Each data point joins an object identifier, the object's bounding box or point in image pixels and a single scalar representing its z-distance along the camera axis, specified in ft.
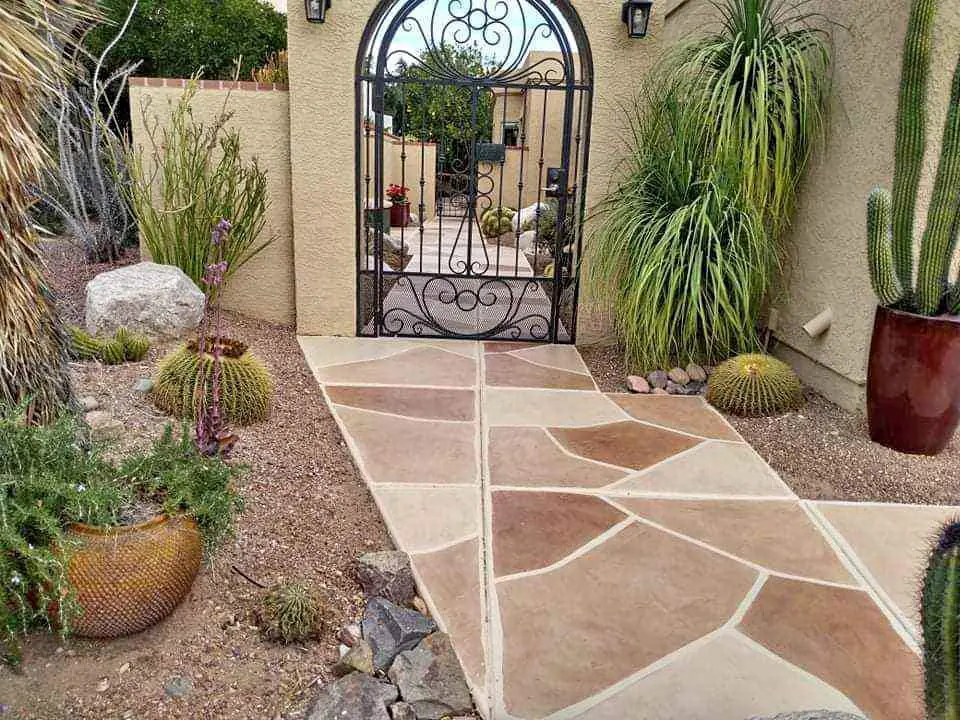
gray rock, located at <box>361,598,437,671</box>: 7.39
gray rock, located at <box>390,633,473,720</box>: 6.78
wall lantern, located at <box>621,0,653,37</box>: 16.55
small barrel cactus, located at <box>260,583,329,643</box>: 7.30
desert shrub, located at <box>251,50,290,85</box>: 19.20
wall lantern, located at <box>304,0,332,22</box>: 16.38
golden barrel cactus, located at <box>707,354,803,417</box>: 14.03
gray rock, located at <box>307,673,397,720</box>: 6.50
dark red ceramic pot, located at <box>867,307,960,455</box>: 11.68
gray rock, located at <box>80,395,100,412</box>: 11.80
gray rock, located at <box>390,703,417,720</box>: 6.61
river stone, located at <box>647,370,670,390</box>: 15.92
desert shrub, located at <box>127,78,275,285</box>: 17.42
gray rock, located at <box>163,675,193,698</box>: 6.52
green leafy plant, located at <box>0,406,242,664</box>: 6.22
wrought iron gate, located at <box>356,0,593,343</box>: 16.98
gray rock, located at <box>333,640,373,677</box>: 7.06
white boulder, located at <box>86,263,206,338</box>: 15.58
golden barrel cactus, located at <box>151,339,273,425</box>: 11.76
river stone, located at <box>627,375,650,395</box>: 15.76
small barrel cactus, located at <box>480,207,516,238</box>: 37.91
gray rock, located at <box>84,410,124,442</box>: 10.67
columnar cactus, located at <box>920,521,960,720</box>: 4.64
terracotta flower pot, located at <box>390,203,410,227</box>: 39.50
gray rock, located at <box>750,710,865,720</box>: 5.19
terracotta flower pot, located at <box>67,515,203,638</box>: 6.57
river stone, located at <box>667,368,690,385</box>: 15.89
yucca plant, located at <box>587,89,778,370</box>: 14.71
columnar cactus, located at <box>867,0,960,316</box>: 11.25
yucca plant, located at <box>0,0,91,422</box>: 7.83
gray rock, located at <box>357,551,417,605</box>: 8.46
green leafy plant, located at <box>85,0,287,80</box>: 29.19
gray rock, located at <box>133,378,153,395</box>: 12.85
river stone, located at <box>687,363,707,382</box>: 15.87
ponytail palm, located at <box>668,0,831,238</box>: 14.39
